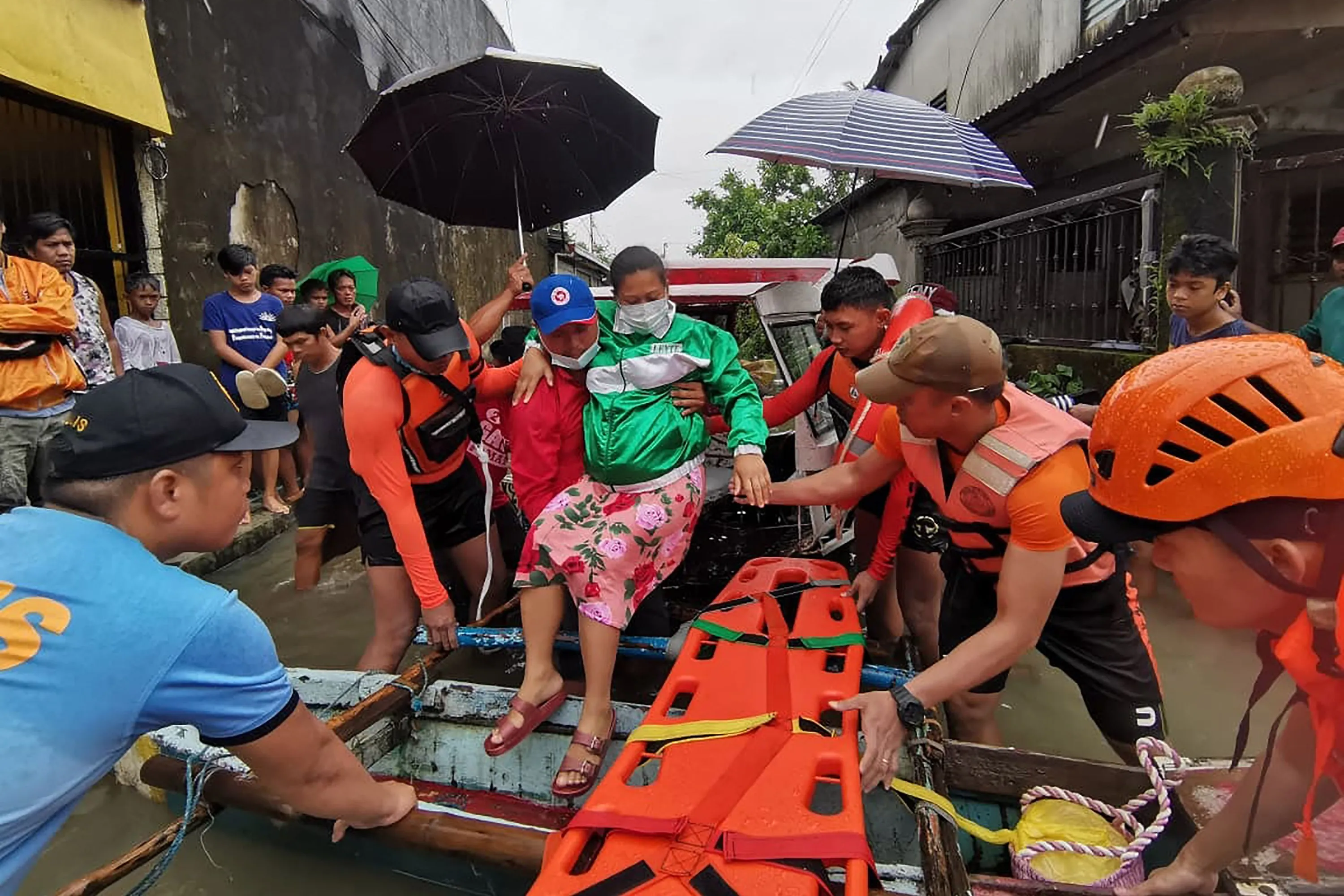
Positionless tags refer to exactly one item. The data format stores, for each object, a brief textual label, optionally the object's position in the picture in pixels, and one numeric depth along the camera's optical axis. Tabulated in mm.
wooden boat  1796
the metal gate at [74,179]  5340
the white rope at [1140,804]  1790
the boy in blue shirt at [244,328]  6008
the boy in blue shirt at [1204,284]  3926
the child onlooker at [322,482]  3730
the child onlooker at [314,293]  6477
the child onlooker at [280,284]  6680
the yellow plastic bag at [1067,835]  1860
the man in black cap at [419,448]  2979
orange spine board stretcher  1622
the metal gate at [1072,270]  5730
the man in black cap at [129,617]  1291
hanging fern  5043
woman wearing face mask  2803
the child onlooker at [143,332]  5426
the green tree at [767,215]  18266
